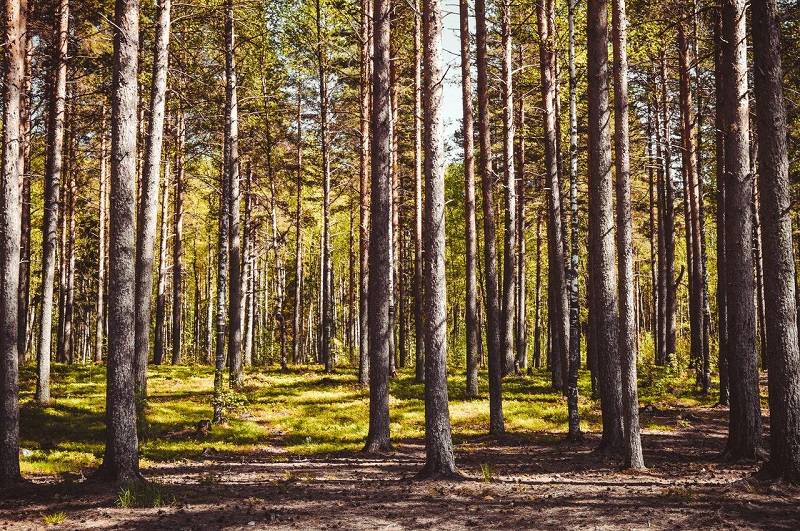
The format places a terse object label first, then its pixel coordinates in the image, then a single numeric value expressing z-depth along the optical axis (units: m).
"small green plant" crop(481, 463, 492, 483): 9.88
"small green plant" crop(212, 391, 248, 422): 15.94
